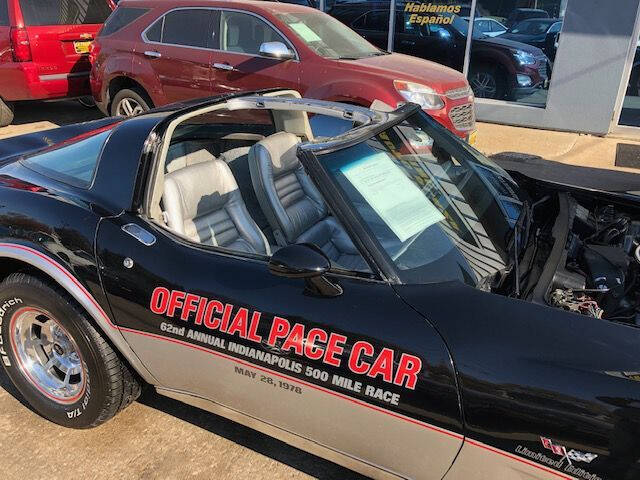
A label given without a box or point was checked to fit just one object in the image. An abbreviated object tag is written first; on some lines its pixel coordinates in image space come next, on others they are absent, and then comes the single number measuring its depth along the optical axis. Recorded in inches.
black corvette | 64.6
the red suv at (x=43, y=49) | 280.5
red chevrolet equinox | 215.6
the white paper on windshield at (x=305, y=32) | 229.0
